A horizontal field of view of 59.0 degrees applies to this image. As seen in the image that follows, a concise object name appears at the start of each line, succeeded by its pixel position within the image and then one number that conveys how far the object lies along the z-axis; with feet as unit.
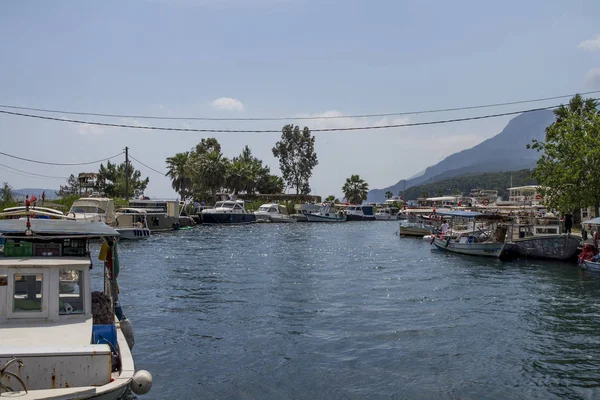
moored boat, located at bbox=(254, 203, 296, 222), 277.64
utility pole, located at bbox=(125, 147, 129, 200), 225.97
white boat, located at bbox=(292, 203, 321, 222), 309.83
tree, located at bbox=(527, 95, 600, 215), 116.98
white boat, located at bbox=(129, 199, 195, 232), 189.37
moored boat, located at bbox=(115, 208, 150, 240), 153.48
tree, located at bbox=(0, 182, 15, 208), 155.86
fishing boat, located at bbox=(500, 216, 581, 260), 109.91
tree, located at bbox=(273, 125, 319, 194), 386.73
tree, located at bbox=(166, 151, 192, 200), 296.10
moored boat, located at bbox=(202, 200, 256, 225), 237.86
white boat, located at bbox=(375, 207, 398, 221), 364.17
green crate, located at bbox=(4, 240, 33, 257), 36.11
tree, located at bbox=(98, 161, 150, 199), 282.15
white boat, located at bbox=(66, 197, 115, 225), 151.64
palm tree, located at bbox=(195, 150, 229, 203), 274.16
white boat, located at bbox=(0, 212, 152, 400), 26.09
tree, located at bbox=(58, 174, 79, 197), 308.46
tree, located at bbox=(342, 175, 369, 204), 398.42
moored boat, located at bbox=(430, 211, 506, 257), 119.24
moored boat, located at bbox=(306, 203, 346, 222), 305.53
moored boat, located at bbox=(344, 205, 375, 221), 334.24
